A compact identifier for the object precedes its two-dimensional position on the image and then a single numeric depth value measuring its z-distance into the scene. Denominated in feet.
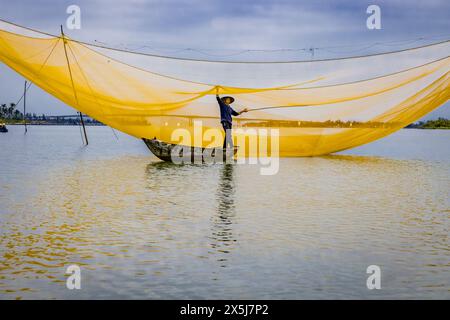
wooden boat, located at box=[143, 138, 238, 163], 60.90
